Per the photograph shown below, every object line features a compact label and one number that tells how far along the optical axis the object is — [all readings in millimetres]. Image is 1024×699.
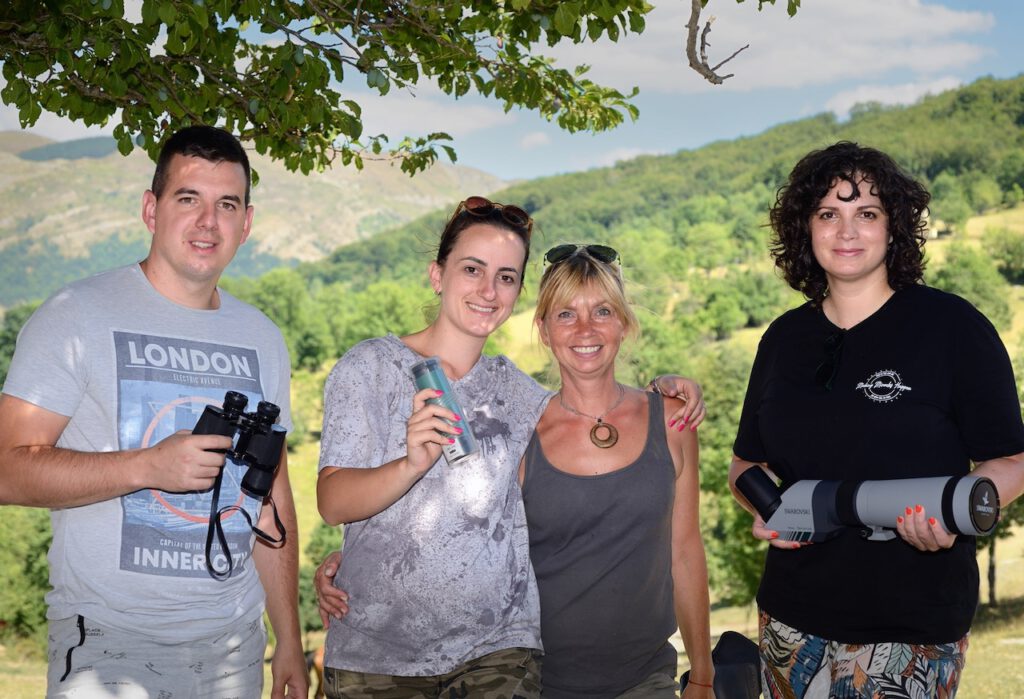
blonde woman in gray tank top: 3746
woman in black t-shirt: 3289
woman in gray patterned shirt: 3312
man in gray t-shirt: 3035
